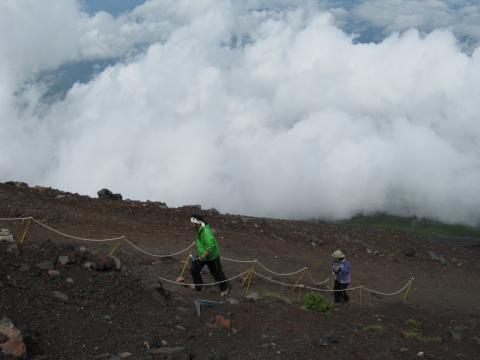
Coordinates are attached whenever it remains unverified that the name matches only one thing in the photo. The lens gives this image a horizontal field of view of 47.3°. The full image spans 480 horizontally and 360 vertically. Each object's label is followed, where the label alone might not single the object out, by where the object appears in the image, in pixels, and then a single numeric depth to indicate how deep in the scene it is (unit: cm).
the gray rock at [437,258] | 2813
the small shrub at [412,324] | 1558
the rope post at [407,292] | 2125
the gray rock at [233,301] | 1399
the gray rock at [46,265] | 1274
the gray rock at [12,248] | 1299
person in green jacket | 1490
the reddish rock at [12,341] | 905
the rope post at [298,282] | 1870
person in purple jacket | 1752
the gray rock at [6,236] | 1396
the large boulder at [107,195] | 2600
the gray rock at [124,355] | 1001
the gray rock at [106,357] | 979
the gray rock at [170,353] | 1005
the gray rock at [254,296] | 1455
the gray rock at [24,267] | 1229
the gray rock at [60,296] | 1170
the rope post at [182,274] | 1627
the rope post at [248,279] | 1709
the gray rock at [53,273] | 1258
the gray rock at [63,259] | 1320
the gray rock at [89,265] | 1340
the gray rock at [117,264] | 1407
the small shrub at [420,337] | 1379
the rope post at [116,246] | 1748
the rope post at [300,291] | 1777
